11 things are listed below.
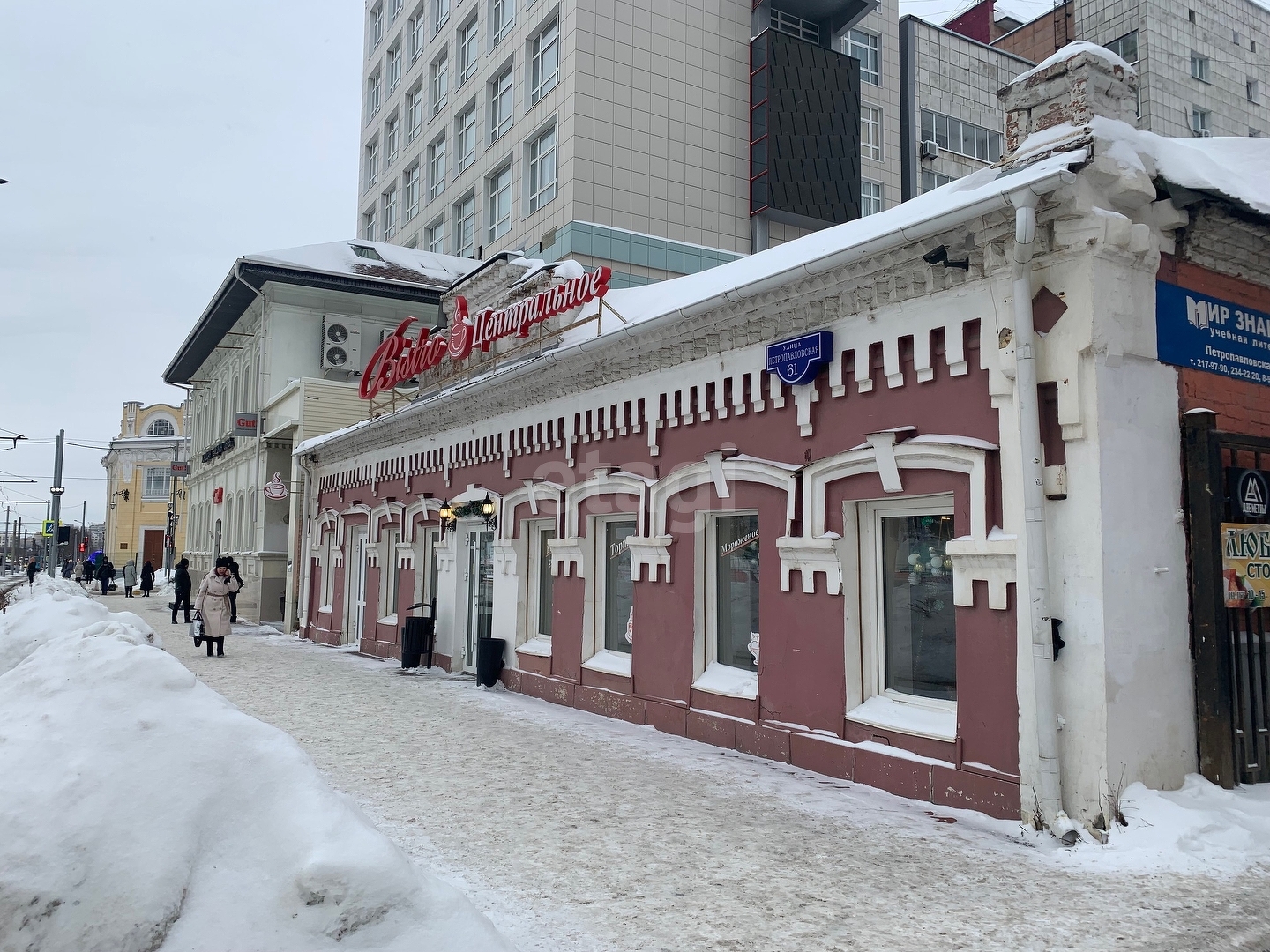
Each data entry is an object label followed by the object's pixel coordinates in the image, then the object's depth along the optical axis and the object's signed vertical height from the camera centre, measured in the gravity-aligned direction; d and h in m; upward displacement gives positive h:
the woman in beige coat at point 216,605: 17.55 -1.14
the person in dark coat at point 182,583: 24.45 -1.00
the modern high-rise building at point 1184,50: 37.62 +21.01
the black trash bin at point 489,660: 13.45 -1.67
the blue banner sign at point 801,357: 8.05 +1.69
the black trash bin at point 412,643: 15.26 -1.62
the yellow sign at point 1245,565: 6.64 -0.14
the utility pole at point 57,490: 34.78 +2.08
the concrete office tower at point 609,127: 25.19 +12.40
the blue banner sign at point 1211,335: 6.74 +1.61
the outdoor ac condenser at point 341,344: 28.12 +6.17
